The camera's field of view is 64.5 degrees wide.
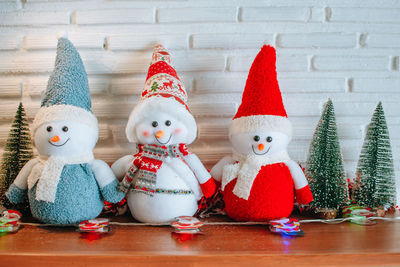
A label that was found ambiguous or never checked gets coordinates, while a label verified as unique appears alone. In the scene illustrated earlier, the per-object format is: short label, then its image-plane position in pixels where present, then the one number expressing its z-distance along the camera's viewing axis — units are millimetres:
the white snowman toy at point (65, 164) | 785
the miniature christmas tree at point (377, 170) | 915
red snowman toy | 824
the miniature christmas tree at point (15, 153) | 912
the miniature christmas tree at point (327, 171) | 900
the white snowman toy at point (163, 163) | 824
